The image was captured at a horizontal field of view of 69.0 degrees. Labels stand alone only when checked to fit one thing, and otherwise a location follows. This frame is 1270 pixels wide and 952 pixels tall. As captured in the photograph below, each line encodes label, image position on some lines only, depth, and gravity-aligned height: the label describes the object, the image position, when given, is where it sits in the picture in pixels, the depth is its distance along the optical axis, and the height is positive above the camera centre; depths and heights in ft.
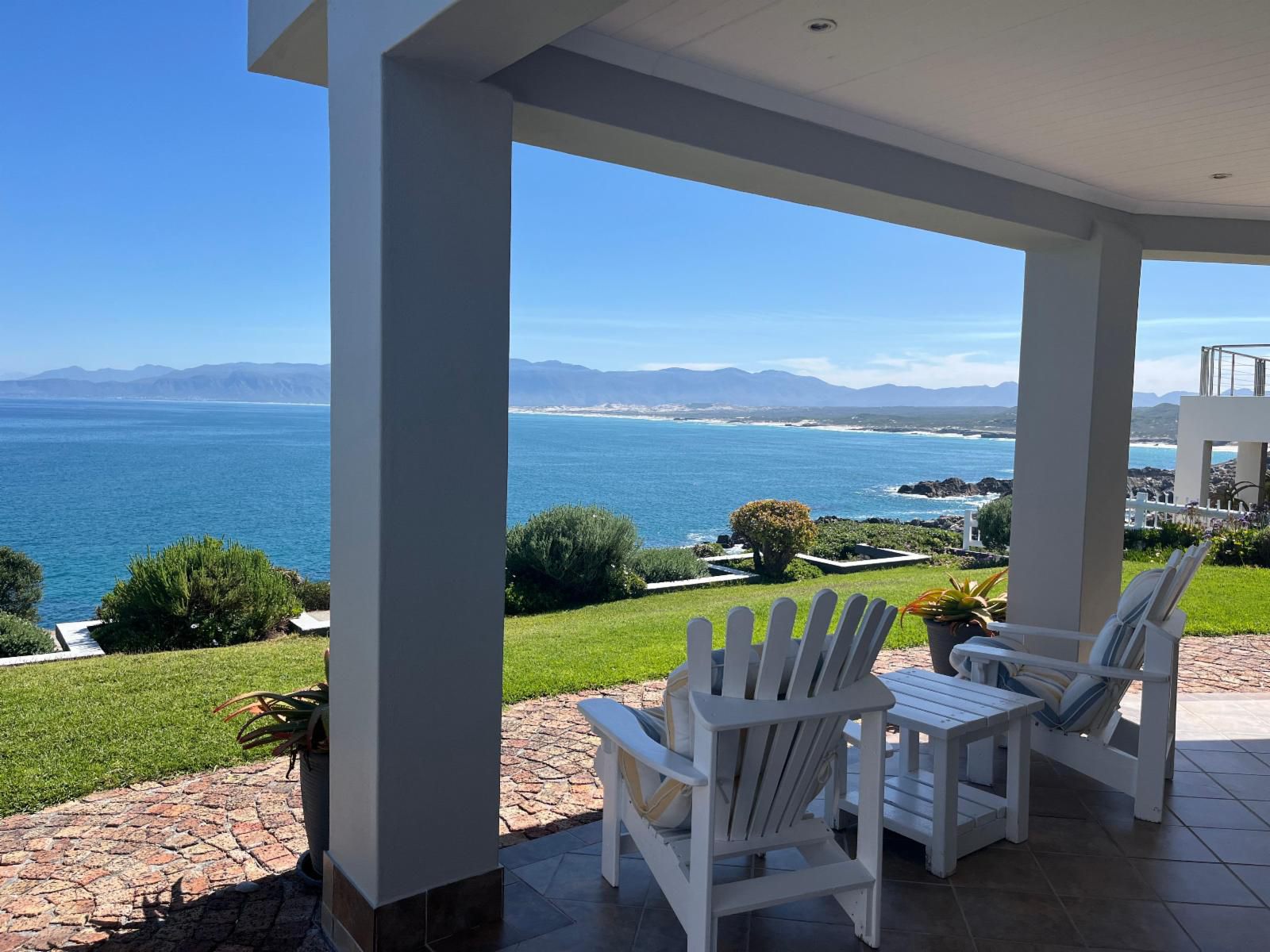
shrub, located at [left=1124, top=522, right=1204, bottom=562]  38.81 -5.31
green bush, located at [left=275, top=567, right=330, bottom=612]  39.37 -8.67
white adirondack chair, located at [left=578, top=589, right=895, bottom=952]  7.88 -3.13
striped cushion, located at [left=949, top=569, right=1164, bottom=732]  12.01 -3.63
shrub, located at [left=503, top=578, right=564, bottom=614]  36.88 -8.08
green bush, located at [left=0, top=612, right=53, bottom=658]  27.94 -7.83
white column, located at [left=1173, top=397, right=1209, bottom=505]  58.29 -2.46
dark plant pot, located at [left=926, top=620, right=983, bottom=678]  18.49 -4.66
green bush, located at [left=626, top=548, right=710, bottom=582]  47.75 -8.61
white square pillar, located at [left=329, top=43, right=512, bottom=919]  8.06 -0.67
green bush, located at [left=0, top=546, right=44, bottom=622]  35.91 -7.81
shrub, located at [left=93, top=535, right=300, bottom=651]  27.78 -6.50
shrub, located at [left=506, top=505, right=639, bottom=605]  38.04 -6.46
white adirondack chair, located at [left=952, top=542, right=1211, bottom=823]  11.69 -3.71
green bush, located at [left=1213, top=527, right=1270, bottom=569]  37.06 -5.29
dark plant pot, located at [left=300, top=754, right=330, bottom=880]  9.65 -4.27
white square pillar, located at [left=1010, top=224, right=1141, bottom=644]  16.25 -0.25
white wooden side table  10.14 -4.36
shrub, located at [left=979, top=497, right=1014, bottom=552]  52.60 -6.54
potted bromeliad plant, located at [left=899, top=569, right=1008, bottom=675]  18.43 -4.10
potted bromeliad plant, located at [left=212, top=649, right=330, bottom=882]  9.66 -3.68
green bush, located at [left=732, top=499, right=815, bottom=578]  50.01 -6.90
